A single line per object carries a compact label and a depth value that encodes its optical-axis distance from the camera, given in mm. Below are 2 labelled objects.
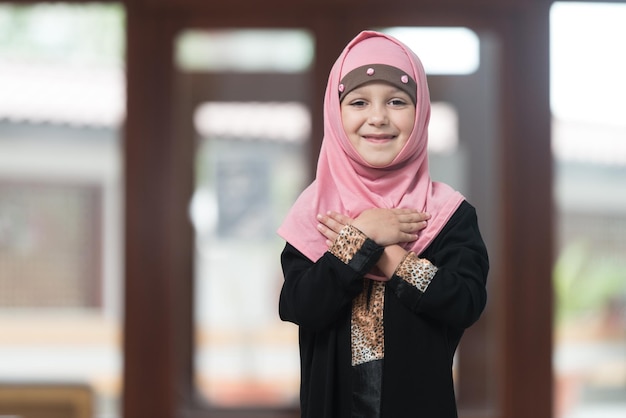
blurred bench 5924
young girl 3094
